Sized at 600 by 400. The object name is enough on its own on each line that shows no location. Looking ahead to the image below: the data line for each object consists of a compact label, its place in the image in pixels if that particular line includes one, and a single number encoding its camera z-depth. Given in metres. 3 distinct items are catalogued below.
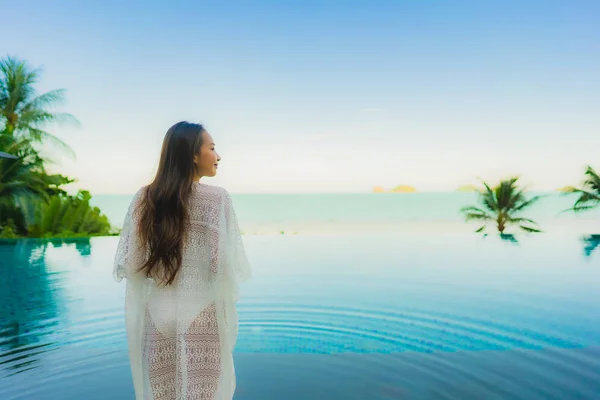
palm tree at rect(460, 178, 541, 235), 13.05
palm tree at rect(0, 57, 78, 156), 14.32
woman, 1.40
